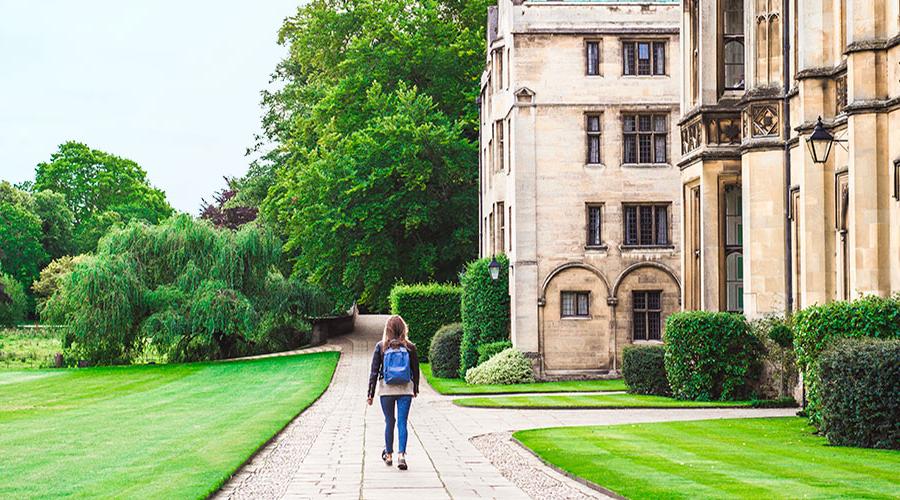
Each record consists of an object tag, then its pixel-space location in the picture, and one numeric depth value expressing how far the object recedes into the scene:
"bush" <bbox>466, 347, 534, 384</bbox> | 40.22
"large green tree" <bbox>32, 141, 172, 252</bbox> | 114.88
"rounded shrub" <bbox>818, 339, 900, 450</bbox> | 17.30
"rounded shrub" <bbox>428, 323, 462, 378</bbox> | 45.44
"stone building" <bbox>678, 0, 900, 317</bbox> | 20.92
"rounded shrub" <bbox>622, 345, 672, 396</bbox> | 31.30
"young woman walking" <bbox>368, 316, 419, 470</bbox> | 16.09
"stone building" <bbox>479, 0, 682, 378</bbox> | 41.34
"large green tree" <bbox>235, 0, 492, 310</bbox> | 52.19
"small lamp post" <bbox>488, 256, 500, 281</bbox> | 41.72
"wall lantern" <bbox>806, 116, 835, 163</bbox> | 21.06
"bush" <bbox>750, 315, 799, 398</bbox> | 26.52
